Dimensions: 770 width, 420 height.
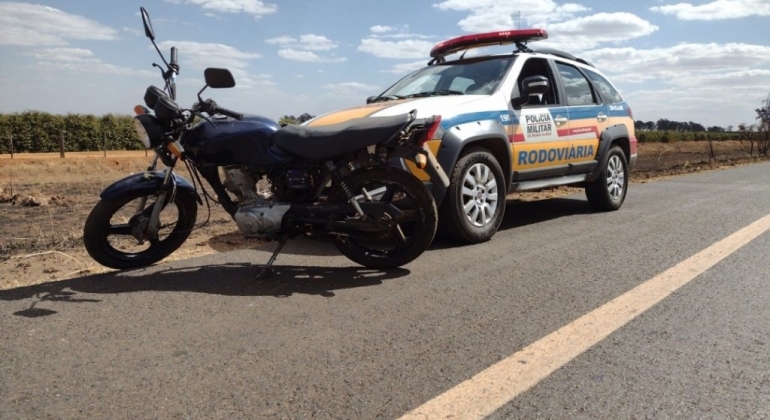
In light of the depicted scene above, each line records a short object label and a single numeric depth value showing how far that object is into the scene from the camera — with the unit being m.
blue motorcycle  4.52
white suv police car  5.47
